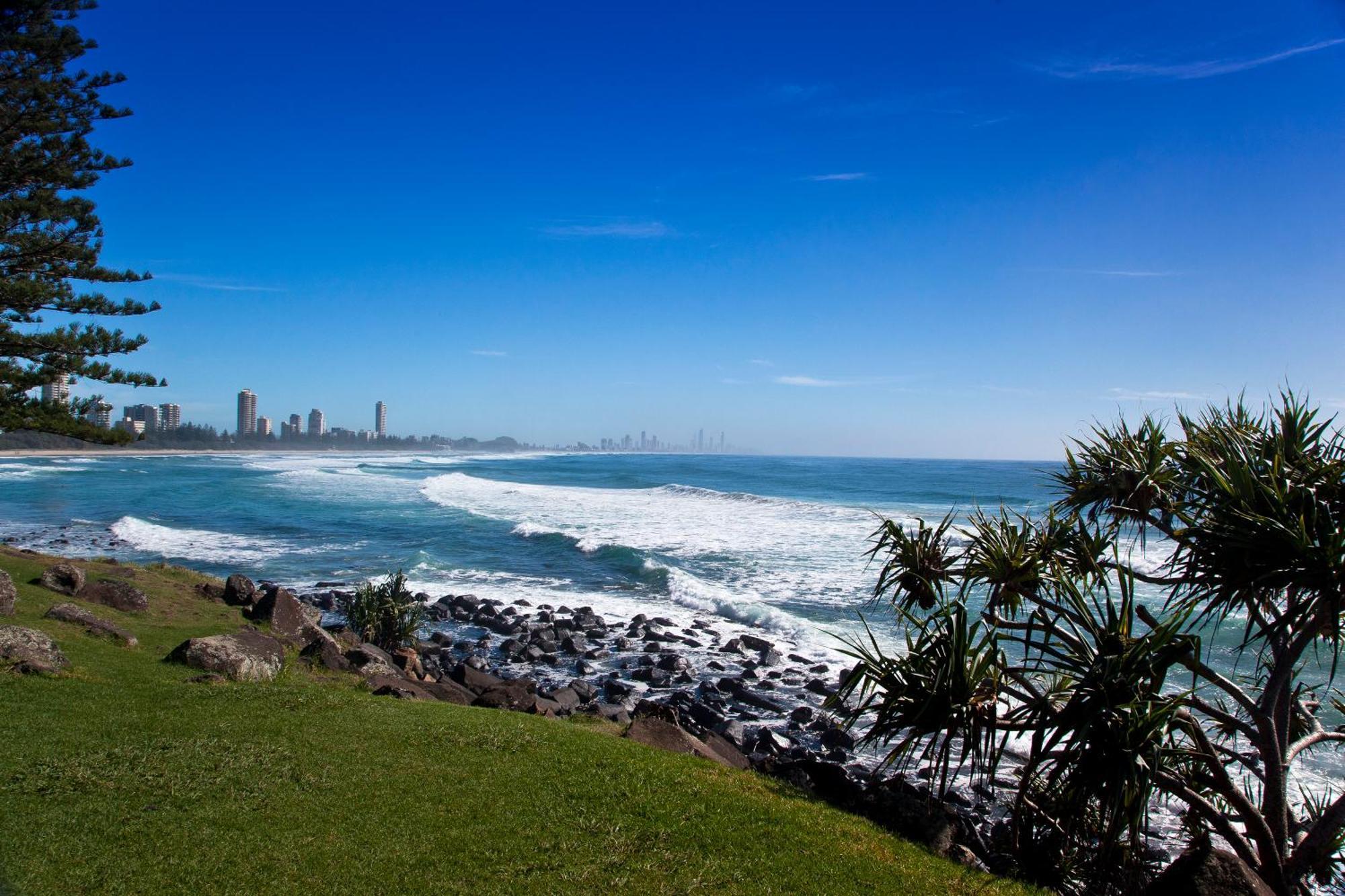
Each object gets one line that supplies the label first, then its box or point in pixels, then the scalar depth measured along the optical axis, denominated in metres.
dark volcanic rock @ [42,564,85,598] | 15.54
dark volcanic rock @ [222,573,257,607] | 18.61
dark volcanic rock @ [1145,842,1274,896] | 6.50
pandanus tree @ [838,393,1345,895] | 5.87
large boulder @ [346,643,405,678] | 13.55
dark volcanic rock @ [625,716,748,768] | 10.09
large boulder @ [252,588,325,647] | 15.87
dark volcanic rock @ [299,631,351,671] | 13.46
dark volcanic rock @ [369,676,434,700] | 11.87
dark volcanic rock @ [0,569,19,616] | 12.82
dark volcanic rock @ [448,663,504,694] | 14.88
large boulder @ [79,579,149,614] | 15.66
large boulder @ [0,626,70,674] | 9.86
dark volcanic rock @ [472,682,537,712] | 12.51
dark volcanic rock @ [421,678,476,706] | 12.91
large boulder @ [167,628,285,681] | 11.46
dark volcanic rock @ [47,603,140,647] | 12.93
